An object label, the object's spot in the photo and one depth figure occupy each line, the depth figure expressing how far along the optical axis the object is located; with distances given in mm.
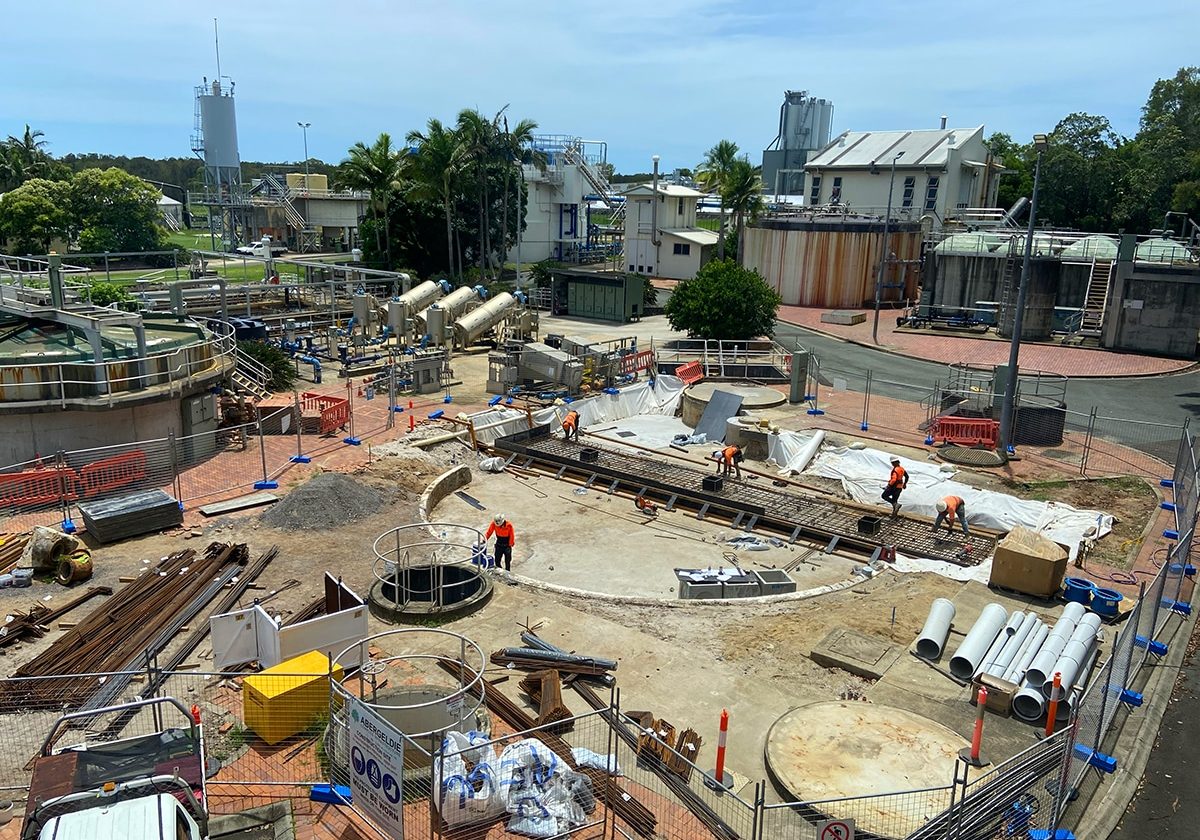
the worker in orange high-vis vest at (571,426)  26578
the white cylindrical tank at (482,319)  37938
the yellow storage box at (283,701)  10375
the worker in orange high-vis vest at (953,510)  19547
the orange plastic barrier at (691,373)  33425
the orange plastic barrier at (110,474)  19766
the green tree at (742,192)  58812
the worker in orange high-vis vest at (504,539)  17328
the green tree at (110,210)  69688
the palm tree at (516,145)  53625
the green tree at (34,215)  64375
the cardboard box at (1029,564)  15641
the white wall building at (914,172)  61719
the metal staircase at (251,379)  28375
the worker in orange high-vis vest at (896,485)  20484
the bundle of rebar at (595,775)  9258
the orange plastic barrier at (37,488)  19062
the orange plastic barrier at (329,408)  25520
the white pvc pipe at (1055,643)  11992
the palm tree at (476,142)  52875
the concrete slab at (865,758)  9594
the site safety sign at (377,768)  7953
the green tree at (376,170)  58281
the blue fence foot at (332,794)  9500
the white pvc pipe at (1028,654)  12180
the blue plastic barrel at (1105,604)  15031
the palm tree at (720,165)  59594
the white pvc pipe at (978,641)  12828
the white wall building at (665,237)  62688
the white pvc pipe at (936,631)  13422
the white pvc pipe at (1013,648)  12297
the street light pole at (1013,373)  22625
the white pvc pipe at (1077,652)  12055
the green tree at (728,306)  36312
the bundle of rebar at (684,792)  9266
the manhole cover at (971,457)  24048
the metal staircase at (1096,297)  42656
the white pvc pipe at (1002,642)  12438
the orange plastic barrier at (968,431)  25812
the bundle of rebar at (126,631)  11703
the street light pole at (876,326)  43525
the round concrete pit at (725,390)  29391
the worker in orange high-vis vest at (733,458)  23391
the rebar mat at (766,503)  19083
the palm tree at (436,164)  52969
